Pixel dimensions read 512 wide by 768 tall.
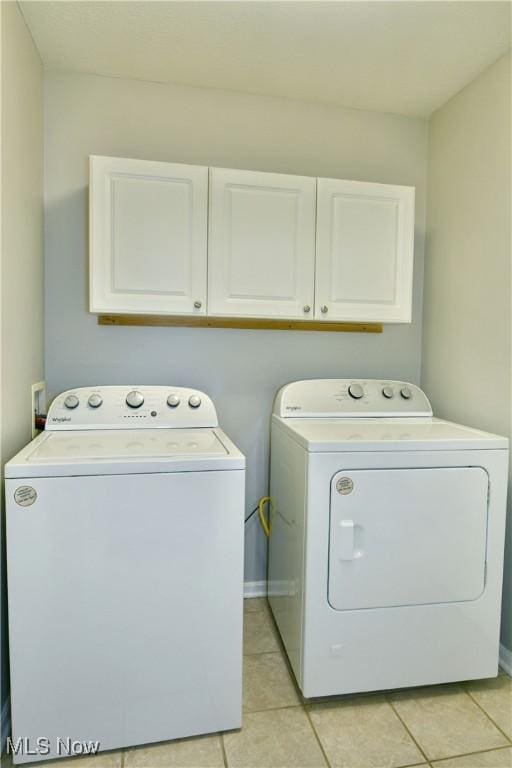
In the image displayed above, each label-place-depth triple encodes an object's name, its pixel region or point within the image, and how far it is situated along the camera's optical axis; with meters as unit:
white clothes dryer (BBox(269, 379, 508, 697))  1.54
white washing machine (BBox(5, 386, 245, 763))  1.31
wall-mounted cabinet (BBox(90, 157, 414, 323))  1.78
